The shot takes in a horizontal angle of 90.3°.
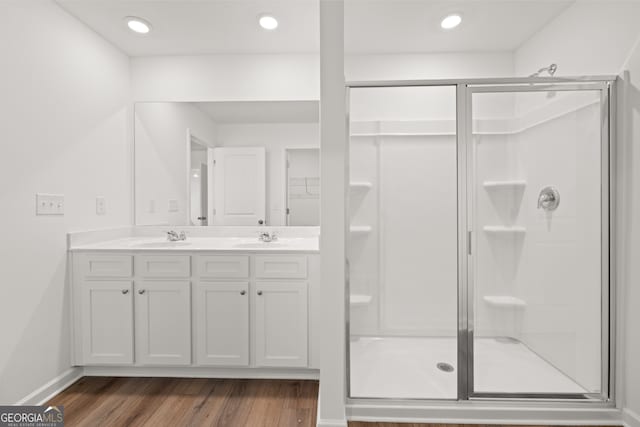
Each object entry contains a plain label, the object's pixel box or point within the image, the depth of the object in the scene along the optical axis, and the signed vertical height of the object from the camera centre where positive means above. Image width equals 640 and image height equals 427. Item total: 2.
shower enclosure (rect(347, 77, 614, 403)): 1.77 -0.13
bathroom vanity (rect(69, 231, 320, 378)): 2.09 -0.66
